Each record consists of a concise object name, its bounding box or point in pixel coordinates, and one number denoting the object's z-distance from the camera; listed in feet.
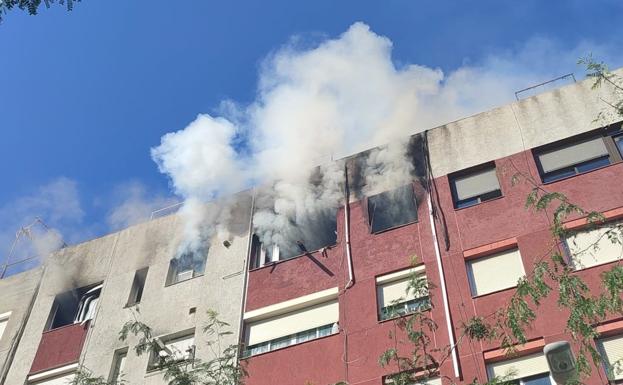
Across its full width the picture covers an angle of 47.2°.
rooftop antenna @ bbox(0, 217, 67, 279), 71.60
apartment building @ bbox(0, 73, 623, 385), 45.32
